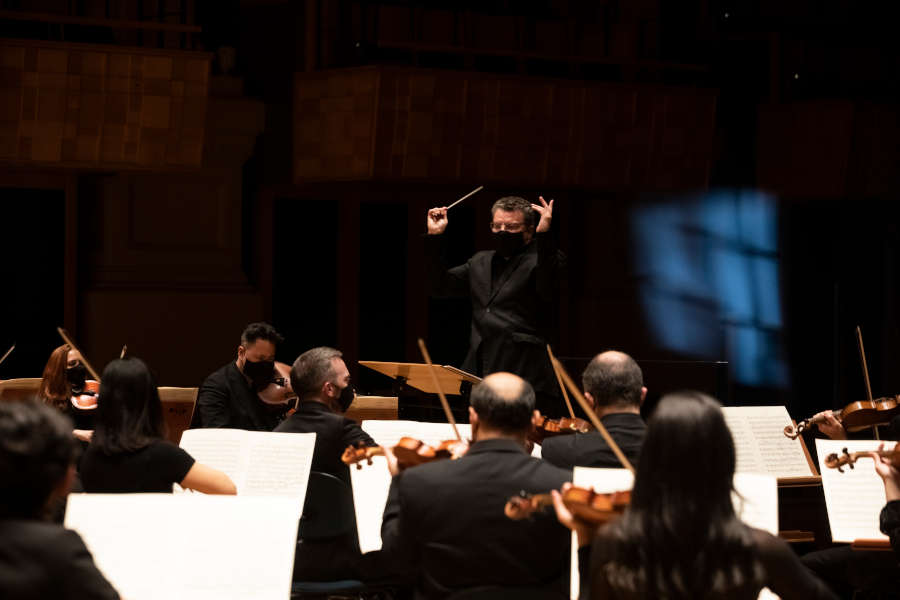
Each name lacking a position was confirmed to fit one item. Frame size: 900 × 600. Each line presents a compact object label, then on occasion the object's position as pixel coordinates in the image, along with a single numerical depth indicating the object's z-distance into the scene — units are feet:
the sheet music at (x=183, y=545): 21.26
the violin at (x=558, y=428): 30.37
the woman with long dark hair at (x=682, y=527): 15.61
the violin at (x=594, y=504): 17.55
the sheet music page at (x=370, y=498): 28.48
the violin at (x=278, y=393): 38.42
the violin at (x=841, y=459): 27.94
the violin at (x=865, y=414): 34.60
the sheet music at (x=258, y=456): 26.61
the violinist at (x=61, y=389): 34.73
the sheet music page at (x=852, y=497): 28.81
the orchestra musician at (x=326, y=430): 26.81
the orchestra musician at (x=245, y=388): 37.01
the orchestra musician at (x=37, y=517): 14.52
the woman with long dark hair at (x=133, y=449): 24.23
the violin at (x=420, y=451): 22.57
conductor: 37.32
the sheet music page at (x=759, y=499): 21.94
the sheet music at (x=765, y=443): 33.09
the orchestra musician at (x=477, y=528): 19.29
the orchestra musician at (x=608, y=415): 24.20
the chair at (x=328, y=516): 26.71
